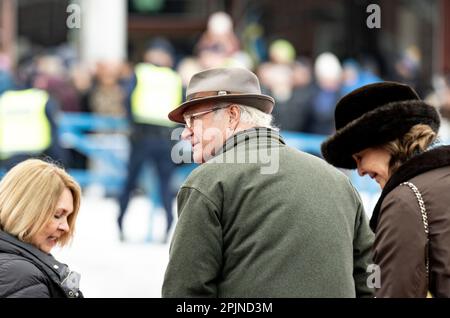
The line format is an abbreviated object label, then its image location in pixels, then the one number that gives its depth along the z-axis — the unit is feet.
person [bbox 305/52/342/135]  43.04
